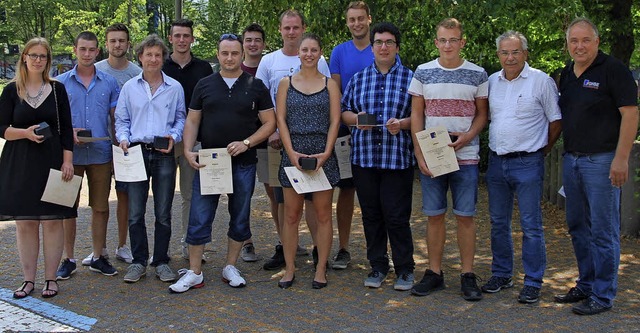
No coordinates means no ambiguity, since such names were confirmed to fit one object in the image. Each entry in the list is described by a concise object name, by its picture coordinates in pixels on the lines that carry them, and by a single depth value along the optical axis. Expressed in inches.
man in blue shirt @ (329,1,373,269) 238.7
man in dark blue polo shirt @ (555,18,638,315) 190.1
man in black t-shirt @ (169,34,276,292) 221.9
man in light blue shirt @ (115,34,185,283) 229.1
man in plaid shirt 219.0
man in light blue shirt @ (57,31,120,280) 236.5
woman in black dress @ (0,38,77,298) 213.3
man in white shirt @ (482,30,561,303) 203.5
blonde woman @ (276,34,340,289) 221.1
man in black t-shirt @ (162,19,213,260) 250.5
